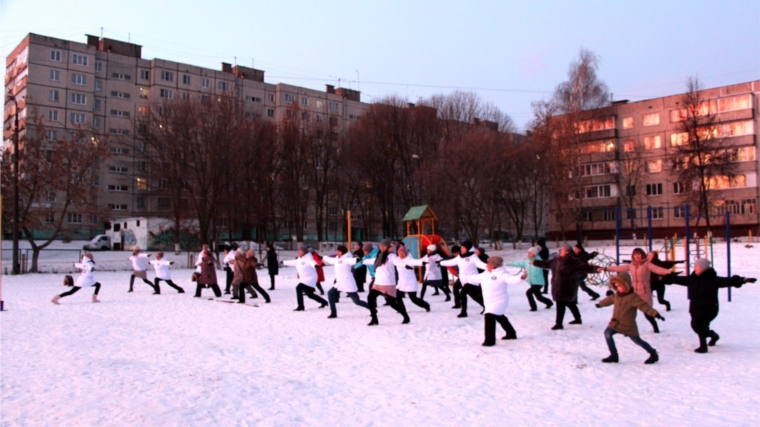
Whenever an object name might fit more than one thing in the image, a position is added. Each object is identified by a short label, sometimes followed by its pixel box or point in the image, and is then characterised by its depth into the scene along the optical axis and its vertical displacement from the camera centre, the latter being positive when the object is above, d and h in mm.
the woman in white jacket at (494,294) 10148 -997
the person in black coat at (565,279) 11617 -854
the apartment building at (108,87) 64062 +17183
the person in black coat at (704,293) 9234 -922
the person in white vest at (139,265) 20000 -910
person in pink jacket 11641 -731
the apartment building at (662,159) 54156 +7288
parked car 52344 -446
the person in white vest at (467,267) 13073 -693
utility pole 31094 +1428
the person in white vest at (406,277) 13336 -955
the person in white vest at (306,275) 14672 -935
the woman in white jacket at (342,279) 13773 -988
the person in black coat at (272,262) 21781 -914
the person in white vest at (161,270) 19688 -1056
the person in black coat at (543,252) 16500 -482
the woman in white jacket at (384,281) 12555 -943
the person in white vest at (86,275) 16970 -1053
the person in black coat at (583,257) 16188 -608
